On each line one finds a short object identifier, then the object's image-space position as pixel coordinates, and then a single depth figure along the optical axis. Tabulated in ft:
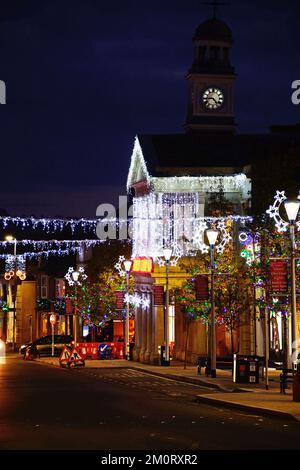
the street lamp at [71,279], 240.49
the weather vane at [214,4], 293.84
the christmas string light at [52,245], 277.85
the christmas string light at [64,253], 294.87
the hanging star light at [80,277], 254.68
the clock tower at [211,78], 283.59
